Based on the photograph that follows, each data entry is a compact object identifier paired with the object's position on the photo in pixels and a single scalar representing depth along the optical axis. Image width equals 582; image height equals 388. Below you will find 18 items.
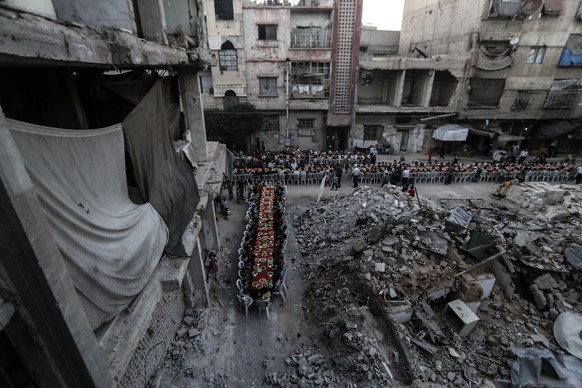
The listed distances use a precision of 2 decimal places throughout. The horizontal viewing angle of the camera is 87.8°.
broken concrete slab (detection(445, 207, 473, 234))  11.04
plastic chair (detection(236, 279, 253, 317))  8.82
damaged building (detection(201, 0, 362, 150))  20.56
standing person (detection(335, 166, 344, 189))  17.52
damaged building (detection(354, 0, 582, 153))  21.06
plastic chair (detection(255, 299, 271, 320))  8.94
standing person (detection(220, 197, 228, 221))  14.50
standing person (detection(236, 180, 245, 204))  16.34
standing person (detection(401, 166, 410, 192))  17.06
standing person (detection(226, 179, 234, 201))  16.52
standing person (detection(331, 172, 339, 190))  17.89
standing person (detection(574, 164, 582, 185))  18.28
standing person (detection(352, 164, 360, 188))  17.78
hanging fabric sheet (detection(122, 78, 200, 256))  4.87
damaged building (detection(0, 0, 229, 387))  2.48
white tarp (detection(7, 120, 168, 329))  2.84
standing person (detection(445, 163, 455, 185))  18.50
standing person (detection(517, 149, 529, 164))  21.78
